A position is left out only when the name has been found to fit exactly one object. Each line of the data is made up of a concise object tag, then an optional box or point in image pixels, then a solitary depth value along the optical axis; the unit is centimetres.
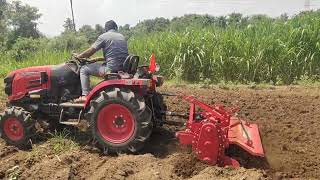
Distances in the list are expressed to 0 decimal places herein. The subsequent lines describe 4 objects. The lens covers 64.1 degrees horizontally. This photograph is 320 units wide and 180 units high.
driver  340
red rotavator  285
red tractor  291
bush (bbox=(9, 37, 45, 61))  1122
